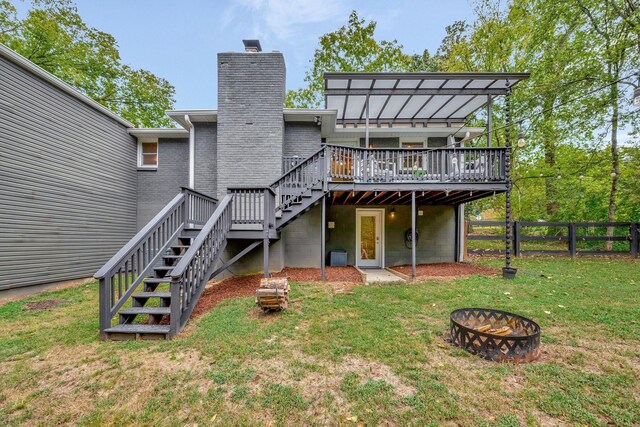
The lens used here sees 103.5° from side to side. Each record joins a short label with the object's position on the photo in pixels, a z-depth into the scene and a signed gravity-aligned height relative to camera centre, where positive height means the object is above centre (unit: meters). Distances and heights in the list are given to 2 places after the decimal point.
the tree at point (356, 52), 16.06 +10.72
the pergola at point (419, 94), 6.44 +3.62
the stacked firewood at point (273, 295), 4.02 -1.24
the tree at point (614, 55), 10.48 +6.93
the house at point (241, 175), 5.51 +1.19
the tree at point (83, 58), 10.81 +7.62
